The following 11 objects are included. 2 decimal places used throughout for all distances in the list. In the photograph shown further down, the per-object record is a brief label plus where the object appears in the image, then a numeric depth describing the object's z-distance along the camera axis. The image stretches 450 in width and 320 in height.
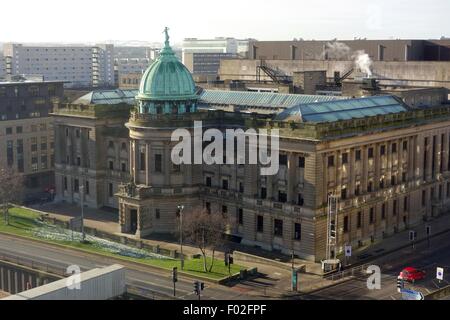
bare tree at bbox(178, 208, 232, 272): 92.46
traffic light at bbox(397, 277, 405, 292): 73.29
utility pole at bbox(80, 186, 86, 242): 103.06
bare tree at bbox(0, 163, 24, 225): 118.00
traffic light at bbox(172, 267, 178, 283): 77.00
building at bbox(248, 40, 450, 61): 162.88
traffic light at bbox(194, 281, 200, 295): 72.35
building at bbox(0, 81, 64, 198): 148.12
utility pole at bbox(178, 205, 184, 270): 90.94
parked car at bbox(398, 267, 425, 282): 84.75
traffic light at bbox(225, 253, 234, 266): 89.67
